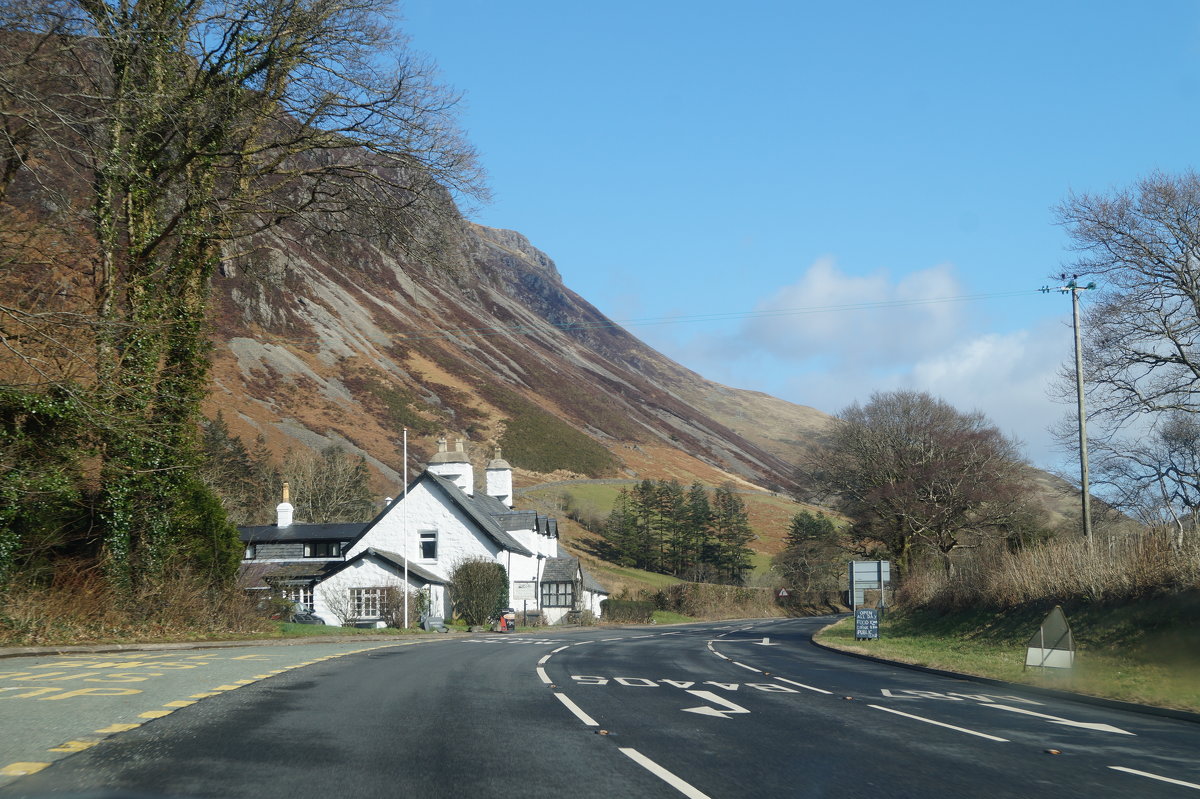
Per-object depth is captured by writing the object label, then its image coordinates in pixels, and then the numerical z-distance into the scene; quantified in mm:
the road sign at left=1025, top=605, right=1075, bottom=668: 17062
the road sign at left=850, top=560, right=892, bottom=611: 33656
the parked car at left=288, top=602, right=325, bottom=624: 49341
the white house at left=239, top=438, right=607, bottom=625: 53156
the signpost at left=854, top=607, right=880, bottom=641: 31031
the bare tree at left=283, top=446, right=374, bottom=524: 80562
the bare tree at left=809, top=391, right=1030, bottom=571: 51688
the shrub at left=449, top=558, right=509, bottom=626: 50969
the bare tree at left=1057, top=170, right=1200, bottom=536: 28375
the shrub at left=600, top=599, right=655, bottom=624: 69250
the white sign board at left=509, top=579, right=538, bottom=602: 54562
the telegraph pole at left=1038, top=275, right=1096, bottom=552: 26747
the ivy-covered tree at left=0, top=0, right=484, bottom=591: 17156
